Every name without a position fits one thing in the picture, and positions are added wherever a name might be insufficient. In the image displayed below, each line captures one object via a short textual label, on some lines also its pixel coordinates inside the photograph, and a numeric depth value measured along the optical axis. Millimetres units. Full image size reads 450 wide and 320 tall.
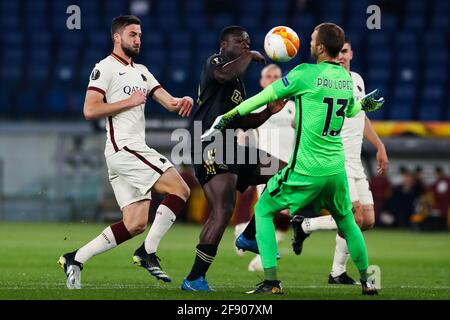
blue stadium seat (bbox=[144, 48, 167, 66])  26734
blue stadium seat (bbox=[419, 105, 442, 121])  26219
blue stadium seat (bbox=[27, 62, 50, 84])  26562
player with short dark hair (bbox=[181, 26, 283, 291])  8945
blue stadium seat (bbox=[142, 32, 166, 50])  27141
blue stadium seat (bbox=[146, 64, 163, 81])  26062
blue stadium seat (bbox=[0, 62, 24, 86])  26516
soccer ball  9125
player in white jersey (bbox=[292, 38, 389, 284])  11062
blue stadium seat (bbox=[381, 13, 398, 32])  28016
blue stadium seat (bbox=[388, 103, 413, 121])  26125
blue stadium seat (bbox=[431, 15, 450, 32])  28156
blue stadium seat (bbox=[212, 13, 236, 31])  27906
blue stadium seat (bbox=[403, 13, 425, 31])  28188
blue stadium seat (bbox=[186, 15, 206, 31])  28100
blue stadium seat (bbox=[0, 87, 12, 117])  25875
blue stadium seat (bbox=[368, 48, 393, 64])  27094
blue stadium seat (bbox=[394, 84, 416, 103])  26531
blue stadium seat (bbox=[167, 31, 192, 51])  27344
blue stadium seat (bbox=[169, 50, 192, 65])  26797
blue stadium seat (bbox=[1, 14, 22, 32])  27906
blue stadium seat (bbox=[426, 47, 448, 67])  27172
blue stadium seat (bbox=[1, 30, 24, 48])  27453
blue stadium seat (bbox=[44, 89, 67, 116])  25703
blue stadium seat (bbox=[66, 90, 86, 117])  25516
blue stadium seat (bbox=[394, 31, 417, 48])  27672
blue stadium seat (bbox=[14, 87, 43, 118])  25875
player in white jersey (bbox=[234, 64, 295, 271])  12453
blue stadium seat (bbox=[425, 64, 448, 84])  26906
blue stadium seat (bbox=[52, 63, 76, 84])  26344
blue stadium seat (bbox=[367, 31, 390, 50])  27500
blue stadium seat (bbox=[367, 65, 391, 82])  26641
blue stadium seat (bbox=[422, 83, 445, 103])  26469
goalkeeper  8281
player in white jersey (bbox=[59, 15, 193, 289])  9281
